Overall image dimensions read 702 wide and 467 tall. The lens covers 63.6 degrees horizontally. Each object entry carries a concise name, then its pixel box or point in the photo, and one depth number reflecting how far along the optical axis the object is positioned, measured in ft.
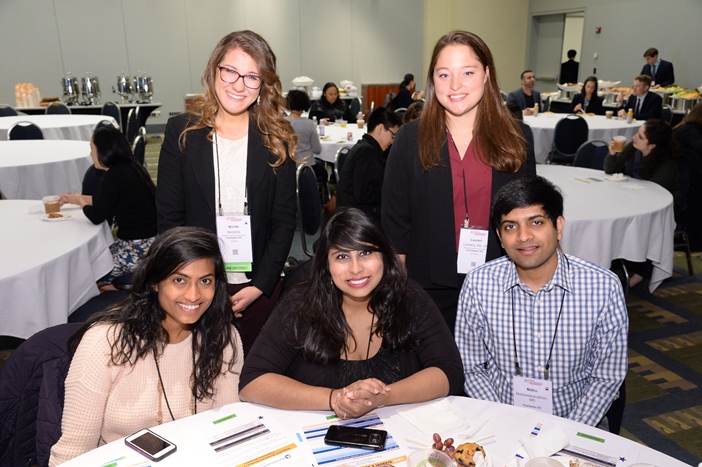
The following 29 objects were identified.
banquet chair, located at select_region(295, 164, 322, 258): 11.88
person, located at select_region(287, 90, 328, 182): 20.11
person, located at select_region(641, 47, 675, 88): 34.50
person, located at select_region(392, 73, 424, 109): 34.32
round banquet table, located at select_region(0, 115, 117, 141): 23.82
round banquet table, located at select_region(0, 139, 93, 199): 15.71
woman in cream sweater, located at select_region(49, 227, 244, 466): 4.97
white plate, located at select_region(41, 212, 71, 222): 10.64
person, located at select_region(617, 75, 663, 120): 26.89
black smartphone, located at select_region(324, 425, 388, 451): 4.40
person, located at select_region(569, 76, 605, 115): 29.96
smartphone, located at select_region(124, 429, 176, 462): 4.29
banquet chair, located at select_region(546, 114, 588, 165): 22.30
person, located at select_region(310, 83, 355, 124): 29.27
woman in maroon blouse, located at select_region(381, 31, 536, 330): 6.38
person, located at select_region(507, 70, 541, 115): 30.73
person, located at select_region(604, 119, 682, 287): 13.88
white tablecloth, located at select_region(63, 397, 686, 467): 4.25
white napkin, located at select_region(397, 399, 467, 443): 4.67
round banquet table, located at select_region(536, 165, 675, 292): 10.96
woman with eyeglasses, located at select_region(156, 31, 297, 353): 6.89
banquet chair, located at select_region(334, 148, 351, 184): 16.88
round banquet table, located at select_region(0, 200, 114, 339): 8.16
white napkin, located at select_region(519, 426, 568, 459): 4.32
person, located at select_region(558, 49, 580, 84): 43.37
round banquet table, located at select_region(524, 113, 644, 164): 23.93
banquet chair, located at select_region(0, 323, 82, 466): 4.86
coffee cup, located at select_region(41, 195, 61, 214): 10.62
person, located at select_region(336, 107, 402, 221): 13.29
